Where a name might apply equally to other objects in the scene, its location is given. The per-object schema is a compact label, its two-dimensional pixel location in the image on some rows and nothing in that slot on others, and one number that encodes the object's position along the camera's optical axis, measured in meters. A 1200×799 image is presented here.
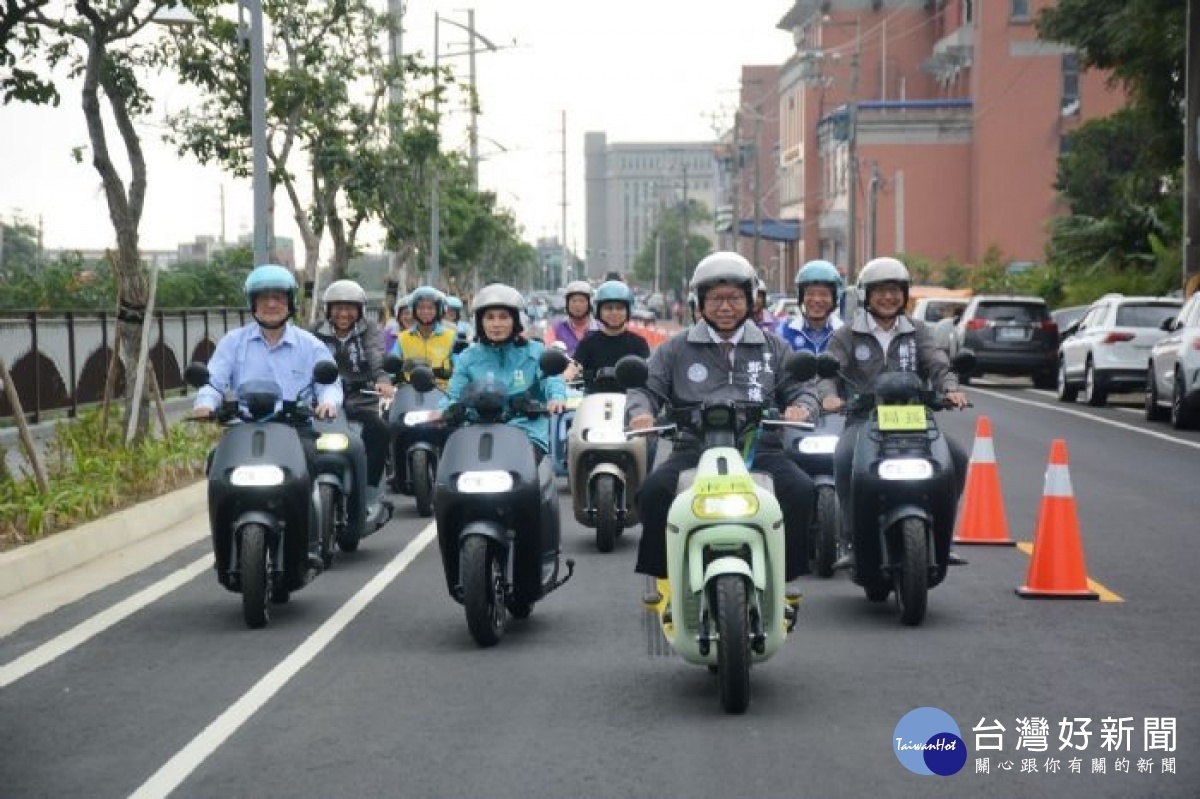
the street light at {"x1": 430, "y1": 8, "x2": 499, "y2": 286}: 50.38
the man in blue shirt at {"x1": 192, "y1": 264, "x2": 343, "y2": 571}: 11.77
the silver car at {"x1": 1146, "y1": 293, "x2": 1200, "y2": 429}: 26.44
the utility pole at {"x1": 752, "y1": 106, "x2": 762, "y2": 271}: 83.87
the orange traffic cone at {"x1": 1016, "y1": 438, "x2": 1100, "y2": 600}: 11.46
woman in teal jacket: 10.94
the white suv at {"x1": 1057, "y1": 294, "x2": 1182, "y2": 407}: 31.92
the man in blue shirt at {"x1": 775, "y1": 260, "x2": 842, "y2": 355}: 13.91
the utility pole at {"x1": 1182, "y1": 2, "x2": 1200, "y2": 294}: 36.53
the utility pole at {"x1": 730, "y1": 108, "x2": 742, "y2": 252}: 86.11
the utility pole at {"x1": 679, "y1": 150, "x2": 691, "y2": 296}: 132.59
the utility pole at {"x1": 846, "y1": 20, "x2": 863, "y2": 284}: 62.38
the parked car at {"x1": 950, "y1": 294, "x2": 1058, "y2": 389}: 40.25
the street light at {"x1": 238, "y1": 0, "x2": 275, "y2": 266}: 23.72
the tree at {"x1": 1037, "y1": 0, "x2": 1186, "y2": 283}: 39.50
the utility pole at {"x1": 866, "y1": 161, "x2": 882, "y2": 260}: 73.93
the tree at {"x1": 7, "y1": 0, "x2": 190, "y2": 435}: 18.95
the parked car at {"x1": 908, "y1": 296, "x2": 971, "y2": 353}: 47.84
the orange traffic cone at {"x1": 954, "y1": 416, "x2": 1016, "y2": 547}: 14.28
